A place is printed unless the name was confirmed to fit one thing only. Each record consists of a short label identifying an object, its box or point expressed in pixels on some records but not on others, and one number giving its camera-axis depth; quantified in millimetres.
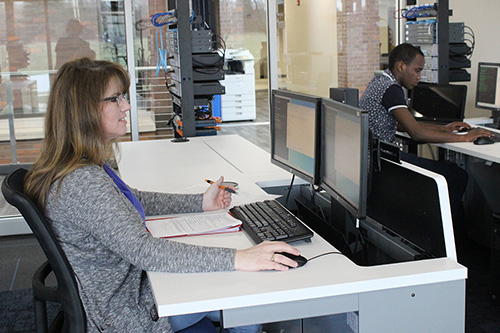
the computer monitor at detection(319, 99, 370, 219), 1681
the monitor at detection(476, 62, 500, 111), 4508
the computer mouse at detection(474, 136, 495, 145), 3658
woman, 1621
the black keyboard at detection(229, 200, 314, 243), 1866
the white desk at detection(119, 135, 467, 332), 1479
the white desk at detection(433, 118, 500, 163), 3363
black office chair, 1608
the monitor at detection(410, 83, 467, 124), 4305
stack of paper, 1982
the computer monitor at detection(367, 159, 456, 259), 1677
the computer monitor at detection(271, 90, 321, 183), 2121
